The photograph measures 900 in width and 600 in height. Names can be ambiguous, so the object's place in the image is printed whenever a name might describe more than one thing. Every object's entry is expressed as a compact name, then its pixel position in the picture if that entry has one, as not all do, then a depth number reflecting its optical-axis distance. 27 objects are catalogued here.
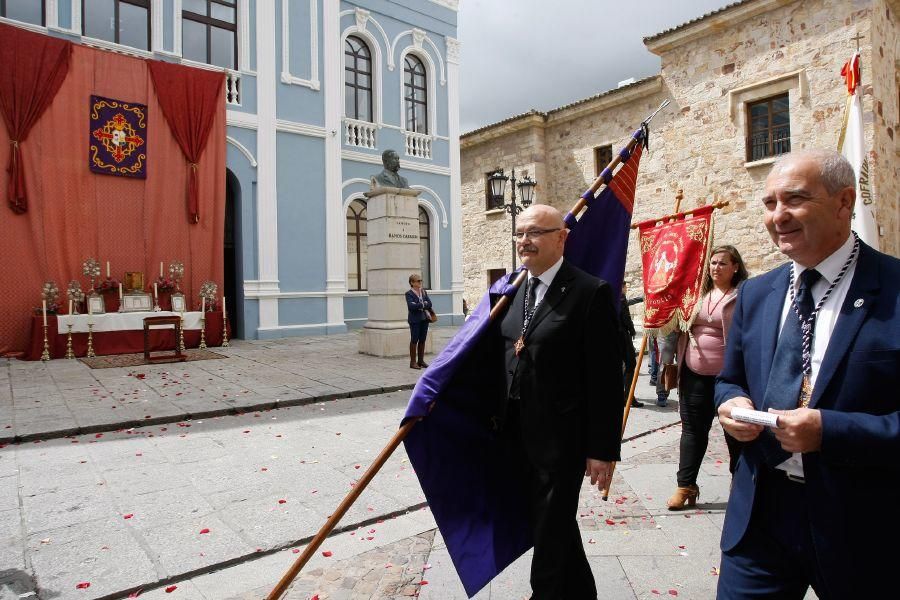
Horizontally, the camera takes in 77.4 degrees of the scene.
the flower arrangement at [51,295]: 10.83
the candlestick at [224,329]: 12.72
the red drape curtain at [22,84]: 10.96
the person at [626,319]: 7.27
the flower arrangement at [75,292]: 11.07
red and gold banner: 4.72
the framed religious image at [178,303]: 12.10
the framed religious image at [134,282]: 11.91
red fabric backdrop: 11.15
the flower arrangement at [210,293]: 12.66
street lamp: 12.48
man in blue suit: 1.46
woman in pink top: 3.87
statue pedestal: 11.27
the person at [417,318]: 9.97
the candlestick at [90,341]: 10.88
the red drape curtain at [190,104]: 12.73
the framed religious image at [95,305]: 11.18
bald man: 2.31
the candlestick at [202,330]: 12.16
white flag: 5.24
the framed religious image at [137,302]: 11.55
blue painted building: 13.30
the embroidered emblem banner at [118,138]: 11.91
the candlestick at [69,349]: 10.62
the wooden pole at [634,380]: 4.71
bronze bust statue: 11.55
